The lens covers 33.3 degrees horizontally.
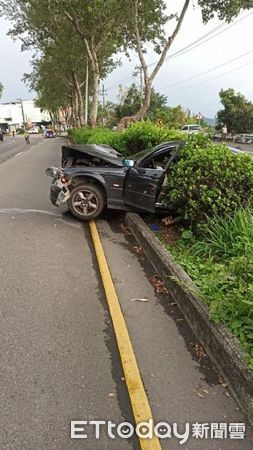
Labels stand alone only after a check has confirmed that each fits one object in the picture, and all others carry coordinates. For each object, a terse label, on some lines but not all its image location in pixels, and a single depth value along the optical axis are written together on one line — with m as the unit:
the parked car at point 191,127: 39.21
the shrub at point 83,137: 20.14
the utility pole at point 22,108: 135.12
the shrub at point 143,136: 10.40
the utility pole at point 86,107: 32.17
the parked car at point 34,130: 116.94
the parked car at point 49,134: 74.19
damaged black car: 7.25
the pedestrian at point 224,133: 42.46
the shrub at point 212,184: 5.91
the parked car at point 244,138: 38.38
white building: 136.98
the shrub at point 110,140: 13.50
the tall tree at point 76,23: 18.55
